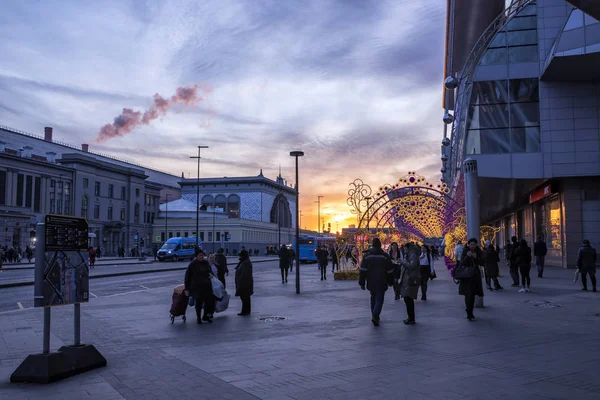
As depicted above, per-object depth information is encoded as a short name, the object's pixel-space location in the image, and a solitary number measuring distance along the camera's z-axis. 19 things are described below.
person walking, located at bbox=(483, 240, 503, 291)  18.00
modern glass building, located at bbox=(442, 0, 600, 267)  31.25
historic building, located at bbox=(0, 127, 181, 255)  69.00
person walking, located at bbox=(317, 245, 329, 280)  28.89
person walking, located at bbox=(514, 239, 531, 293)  18.58
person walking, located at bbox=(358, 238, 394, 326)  11.36
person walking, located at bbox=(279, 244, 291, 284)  25.82
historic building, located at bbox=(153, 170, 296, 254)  101.44
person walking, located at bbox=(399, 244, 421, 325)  11.44
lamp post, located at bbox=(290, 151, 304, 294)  19.94
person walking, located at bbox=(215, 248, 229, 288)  18.39
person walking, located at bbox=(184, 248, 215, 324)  12.26
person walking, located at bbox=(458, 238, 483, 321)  11.98
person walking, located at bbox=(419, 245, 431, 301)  16.70
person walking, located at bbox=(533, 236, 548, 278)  23.72
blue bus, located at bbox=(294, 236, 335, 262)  58.88
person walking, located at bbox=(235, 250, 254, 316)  13.54
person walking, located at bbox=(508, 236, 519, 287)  19.61
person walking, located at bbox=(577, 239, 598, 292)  17.97
